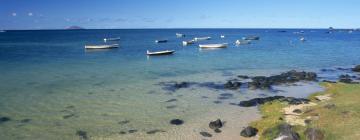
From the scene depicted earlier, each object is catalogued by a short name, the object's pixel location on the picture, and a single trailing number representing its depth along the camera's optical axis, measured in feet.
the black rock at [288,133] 55.36
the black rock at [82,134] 64.82
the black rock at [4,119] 75.55
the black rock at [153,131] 67.92
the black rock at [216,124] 70.22
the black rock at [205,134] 65.62
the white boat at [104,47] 283.36
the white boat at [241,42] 359.33
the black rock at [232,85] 111.84
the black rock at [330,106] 73.71
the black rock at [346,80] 119.07
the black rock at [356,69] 153.37
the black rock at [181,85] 114.11
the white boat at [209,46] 292.81
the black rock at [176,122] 73.45
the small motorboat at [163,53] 224.76
